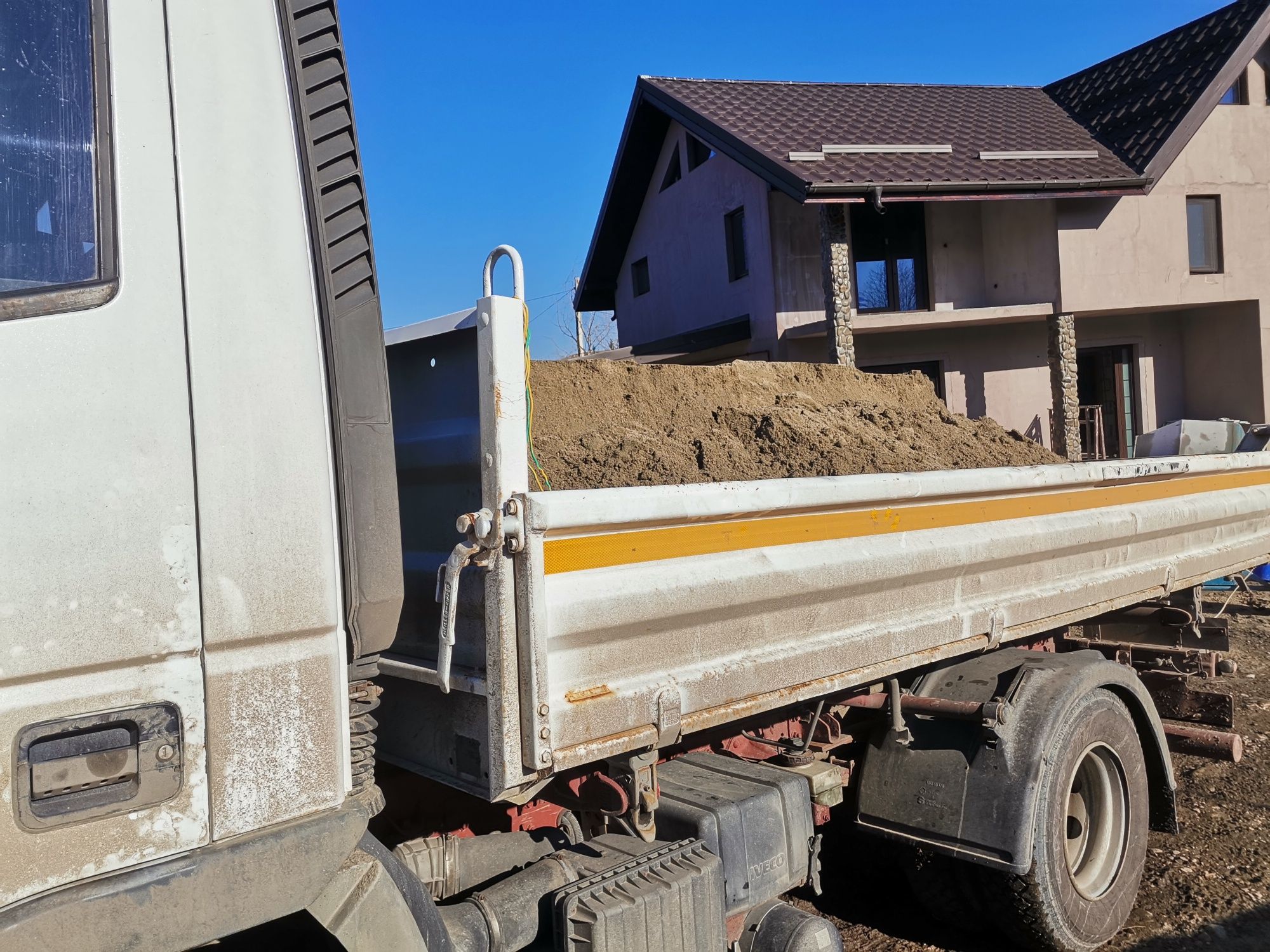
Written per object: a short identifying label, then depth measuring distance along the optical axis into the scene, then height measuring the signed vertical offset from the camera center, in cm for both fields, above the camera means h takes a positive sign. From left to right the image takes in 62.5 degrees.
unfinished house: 1625 +368
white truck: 163 -27
